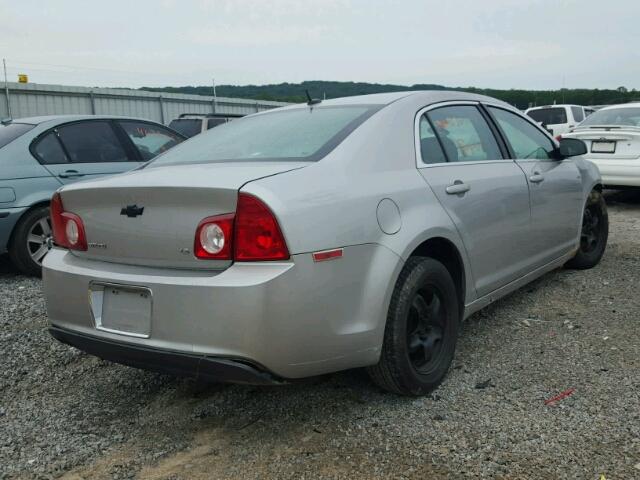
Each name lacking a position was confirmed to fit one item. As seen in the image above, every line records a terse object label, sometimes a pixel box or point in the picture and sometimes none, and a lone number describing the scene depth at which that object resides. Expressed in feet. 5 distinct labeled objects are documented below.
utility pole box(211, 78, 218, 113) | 75.00
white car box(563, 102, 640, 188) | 27.37
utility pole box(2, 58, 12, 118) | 51.90
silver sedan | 8.13
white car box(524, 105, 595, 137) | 54.34
